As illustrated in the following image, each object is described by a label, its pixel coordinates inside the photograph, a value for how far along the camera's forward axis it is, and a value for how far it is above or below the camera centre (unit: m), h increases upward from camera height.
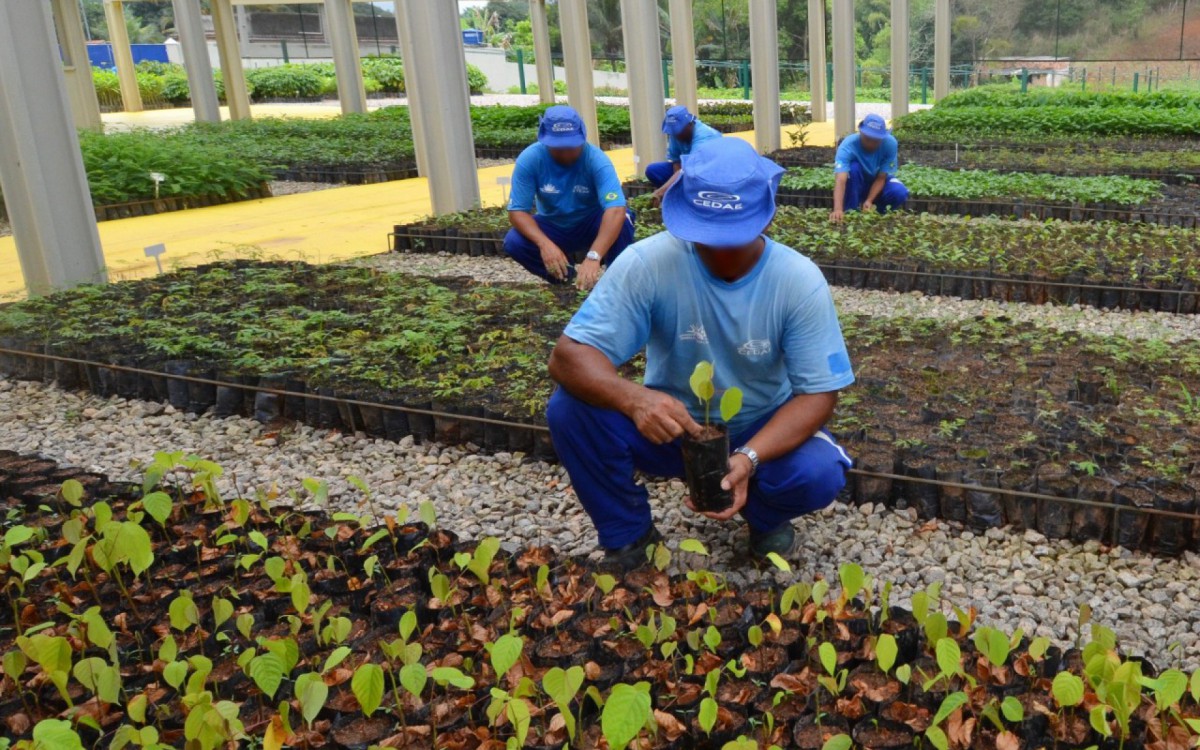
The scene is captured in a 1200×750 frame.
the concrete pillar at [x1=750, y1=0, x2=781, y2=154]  13.64 +0.21
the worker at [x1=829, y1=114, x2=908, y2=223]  7.89 -0.73
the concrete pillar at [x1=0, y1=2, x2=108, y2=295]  6.44 -0.05
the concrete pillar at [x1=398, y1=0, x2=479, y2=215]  9.00 +0.15
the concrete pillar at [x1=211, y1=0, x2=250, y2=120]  20.75 +1.46
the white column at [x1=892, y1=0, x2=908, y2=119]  18.03 +0.35
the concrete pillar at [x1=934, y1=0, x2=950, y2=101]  20.41 +0.50
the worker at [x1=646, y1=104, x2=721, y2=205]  6.74 -0.22
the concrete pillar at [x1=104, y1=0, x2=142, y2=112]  26.69 +2.43
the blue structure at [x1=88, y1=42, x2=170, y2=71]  45.28 +4.11
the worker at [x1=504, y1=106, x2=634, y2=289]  5.05 -0.51
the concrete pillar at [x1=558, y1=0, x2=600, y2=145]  14.17 +0.66
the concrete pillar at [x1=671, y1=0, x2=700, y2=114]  15.50 +0.64
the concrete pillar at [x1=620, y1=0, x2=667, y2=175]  11.34 +0.25
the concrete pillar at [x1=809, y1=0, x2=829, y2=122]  19.39 +0.68
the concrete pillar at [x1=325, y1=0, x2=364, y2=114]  21.05 +1.50
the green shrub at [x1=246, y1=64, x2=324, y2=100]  32.53 +1.57
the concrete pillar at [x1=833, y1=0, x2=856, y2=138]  15.65 +0.29
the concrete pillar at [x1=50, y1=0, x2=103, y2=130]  18.08 +1.54
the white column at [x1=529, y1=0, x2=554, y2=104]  22.73 +1.29
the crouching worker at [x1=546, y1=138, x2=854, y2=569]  2.53 -0.68
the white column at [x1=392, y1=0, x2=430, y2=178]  9.88 +0.66
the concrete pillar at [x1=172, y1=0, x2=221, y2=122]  18.59 +1.48
